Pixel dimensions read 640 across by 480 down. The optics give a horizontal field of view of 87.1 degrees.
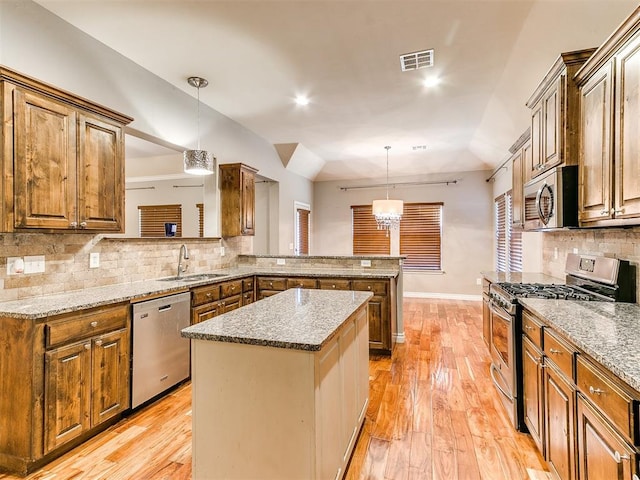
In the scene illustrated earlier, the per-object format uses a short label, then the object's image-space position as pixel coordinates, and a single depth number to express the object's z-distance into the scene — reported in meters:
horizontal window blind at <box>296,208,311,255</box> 7.30
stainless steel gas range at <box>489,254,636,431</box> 2.08
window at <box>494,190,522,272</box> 5.22
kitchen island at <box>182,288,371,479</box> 1.44
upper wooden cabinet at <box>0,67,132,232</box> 2.01
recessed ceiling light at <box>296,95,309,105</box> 4.03
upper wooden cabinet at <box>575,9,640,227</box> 1.56
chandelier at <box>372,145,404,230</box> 5.49
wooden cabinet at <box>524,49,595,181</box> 2.15
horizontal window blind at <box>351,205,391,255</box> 7.80
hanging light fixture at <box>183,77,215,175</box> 3.44
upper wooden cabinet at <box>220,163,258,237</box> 4.49
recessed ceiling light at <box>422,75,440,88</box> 3.54
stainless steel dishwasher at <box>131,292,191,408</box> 2.57
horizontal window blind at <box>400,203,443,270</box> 7.41
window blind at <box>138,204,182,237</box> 4.07
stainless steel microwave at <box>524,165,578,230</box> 2.17
